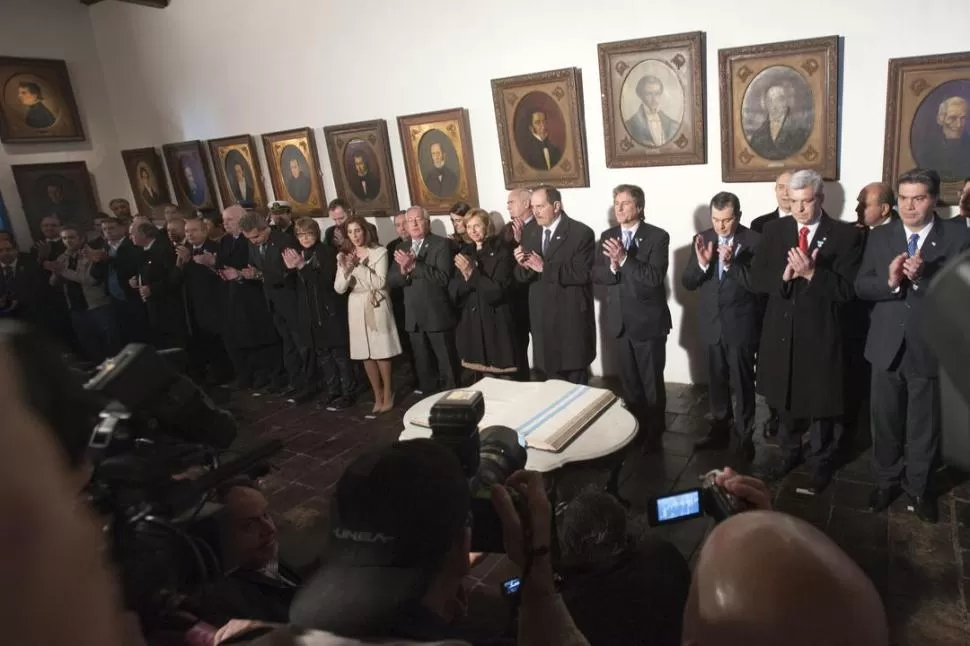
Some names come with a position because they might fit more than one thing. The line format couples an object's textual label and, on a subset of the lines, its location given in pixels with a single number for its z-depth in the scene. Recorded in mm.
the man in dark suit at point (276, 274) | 6434
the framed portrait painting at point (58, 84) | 9477
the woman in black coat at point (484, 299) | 5633
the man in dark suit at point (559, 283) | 5258
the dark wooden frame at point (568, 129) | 6078
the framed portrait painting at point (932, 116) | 4504
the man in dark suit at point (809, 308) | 3994
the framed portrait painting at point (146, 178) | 10229
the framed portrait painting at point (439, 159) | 6906
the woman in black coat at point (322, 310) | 6280
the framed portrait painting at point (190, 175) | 9531
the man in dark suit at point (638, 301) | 4797
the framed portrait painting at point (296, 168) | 8203
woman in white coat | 6047
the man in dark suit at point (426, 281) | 5887
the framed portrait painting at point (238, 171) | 8820
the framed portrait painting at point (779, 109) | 4949
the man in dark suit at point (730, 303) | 4430
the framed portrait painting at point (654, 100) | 5473
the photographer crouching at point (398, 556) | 1155
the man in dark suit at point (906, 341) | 3545
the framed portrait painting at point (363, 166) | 7543
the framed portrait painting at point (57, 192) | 9875
